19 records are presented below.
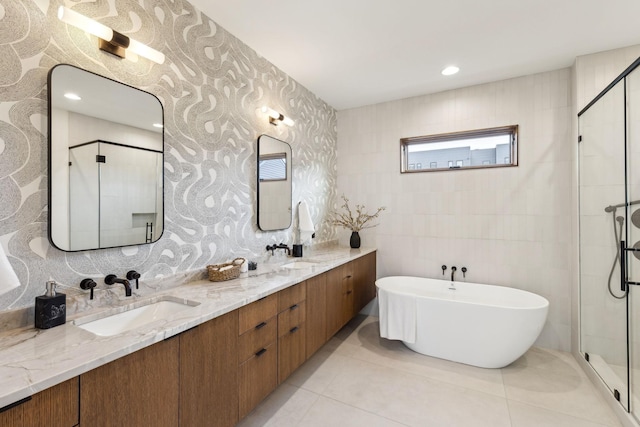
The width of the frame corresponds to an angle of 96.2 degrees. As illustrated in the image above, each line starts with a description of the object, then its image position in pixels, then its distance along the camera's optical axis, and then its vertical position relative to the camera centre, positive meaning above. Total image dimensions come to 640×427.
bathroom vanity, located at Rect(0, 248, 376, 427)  0.88 -0.59
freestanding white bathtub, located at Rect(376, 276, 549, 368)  2.33 -0.93
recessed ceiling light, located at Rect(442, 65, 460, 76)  2.79 +1.44
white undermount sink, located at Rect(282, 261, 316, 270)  2.52 -0.45
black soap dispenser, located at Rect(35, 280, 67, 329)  1.17 -0.39
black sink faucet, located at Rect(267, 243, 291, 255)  2.66 -0.30
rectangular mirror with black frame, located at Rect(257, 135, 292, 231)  2.56 +0.30
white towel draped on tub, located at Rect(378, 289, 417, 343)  2.62 -0.94
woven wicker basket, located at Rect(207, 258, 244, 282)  1.95 -0.39
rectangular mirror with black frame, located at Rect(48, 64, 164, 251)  1.33 +0.28
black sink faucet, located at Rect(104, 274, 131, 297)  1.45 -0.34
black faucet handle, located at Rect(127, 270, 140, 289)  1.56 -0.32
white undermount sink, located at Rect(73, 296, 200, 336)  1.33 -0.51
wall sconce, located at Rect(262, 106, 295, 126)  2.62 +0.93
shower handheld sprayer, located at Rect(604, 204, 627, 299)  1.99 -0.24
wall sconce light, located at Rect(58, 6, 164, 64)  1.26 +0.88
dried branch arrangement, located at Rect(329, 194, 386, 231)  3.74 -0.03
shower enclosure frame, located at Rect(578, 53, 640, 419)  1.88 -0.32
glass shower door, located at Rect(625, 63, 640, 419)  1.85 +0.01
